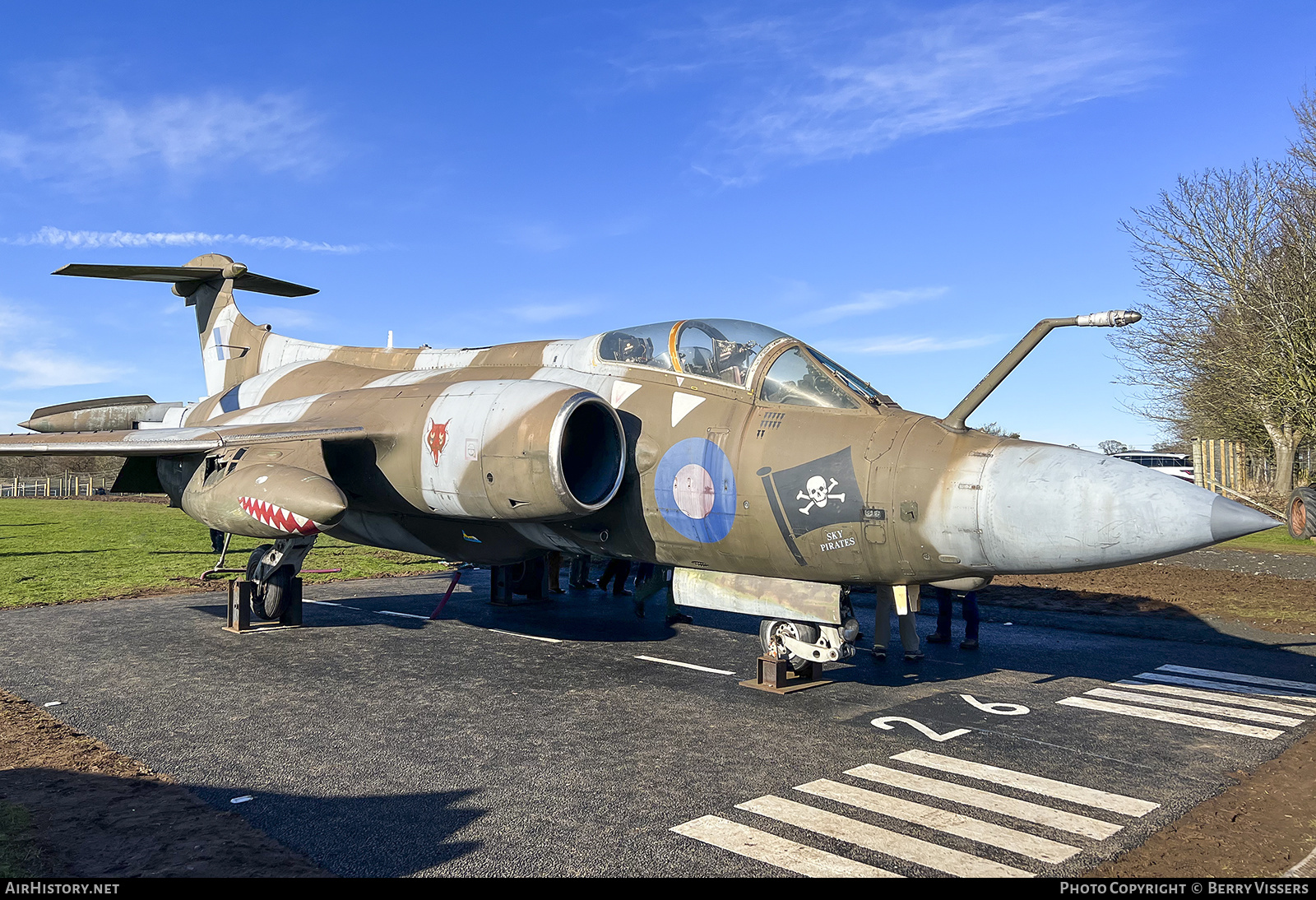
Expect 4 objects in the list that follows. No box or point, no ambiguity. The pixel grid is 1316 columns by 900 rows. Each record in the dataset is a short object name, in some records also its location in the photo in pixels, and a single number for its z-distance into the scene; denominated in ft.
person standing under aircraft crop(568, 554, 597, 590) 53.26
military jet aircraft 20.99
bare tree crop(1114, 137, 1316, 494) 84.69
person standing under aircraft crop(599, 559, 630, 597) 50.26
